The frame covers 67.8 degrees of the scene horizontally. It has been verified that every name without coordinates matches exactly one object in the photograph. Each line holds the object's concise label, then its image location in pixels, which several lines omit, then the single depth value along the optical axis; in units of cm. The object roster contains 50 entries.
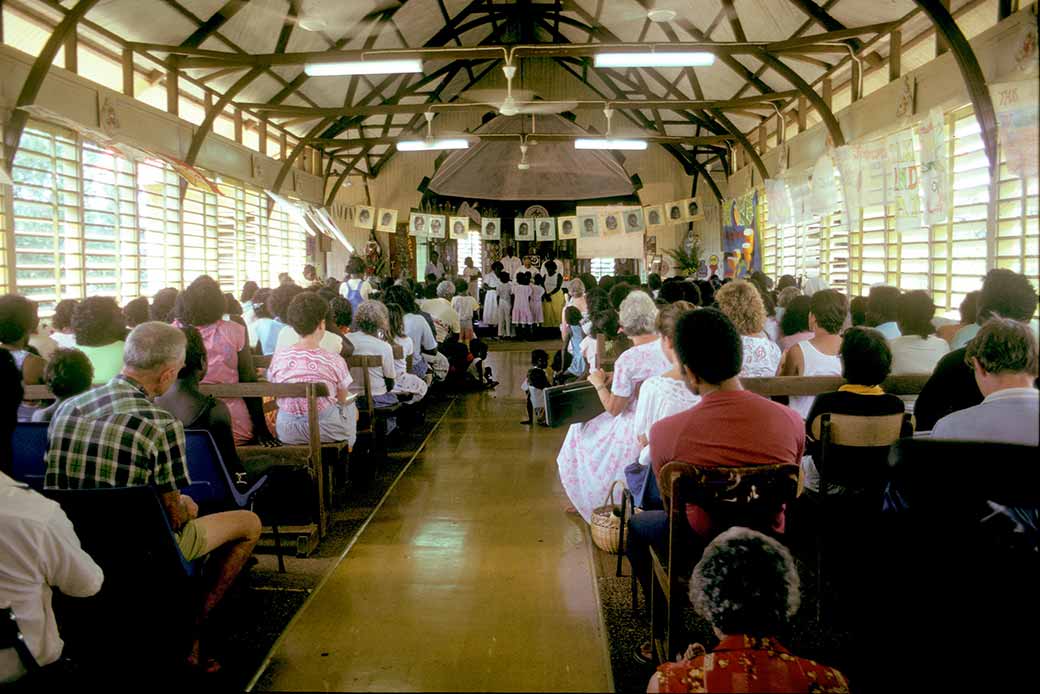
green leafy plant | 1423
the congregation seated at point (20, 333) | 368
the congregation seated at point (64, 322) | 473
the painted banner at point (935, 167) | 566
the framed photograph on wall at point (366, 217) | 1375
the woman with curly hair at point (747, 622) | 147
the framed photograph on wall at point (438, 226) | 1466
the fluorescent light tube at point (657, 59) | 727
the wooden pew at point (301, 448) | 368
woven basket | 359
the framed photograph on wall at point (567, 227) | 1465
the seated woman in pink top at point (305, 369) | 414
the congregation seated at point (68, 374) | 252
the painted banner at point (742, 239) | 1267
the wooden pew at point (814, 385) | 321
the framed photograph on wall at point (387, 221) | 1398
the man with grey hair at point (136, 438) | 224
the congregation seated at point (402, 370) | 600
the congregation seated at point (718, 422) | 220
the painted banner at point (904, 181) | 604
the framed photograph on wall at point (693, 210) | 1362
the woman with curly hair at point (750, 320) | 372
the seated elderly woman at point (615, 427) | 357
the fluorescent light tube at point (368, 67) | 735
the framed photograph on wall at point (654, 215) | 1381
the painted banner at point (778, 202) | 963
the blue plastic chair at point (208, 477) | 293
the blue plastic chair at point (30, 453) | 270
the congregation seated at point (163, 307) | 470
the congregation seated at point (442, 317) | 870
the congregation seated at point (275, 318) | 559
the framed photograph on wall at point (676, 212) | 1362
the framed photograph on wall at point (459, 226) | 1456
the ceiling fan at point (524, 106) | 789
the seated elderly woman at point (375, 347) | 534
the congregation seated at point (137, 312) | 477
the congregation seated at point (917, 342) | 362
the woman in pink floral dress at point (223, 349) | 393
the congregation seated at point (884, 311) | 416
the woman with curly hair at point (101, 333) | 342
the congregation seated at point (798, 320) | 443
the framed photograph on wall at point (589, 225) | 1405
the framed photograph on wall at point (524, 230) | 1472
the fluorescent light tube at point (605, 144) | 1052
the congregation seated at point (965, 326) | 353
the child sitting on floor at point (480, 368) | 861
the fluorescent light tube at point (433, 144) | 1030
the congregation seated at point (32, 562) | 175
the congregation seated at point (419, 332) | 686
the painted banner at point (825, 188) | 811
